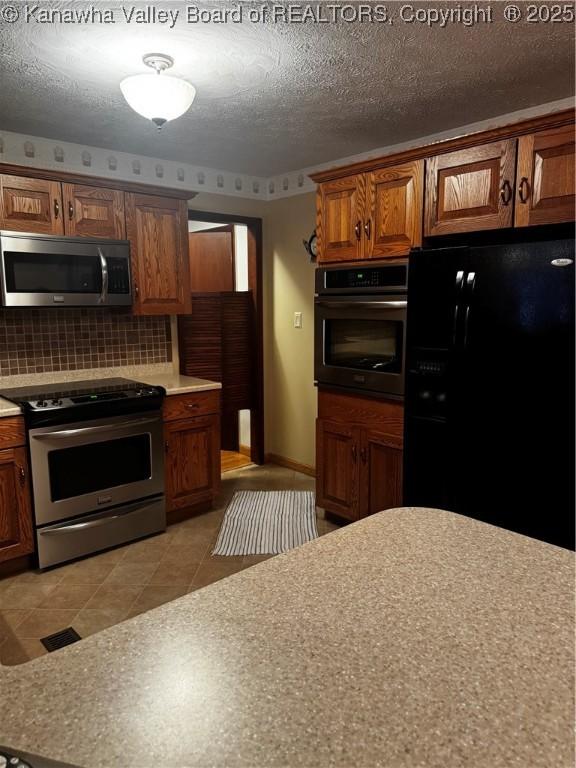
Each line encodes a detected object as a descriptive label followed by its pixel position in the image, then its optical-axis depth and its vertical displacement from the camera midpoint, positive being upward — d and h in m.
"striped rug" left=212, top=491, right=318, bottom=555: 3.19 -1.32
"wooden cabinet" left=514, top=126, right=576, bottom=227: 2.17 +0.57
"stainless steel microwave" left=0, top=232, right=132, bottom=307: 2.88 +0.28
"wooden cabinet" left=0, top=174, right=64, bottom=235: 2.91 +0.64
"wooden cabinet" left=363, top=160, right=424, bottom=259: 2.70 +0.56
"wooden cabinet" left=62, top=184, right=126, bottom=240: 3.11 +0.64
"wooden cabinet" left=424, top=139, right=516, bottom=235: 2.37 +0.59
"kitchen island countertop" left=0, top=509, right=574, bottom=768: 0.61 -0.48
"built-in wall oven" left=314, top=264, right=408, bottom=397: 2.81 -0.05
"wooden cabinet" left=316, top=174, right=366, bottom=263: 2.95 +0.56
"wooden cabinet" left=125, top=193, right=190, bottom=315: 3.37 +0.43
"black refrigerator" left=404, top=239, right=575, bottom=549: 2.23 -0.31
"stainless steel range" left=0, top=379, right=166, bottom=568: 2.80 -0.80
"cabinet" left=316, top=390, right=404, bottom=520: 2.94 -0.79
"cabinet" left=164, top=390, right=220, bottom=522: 3.35 -0.83
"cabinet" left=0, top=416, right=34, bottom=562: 2.71 -0.88
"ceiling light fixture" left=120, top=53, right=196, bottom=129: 2.15 +0.92
